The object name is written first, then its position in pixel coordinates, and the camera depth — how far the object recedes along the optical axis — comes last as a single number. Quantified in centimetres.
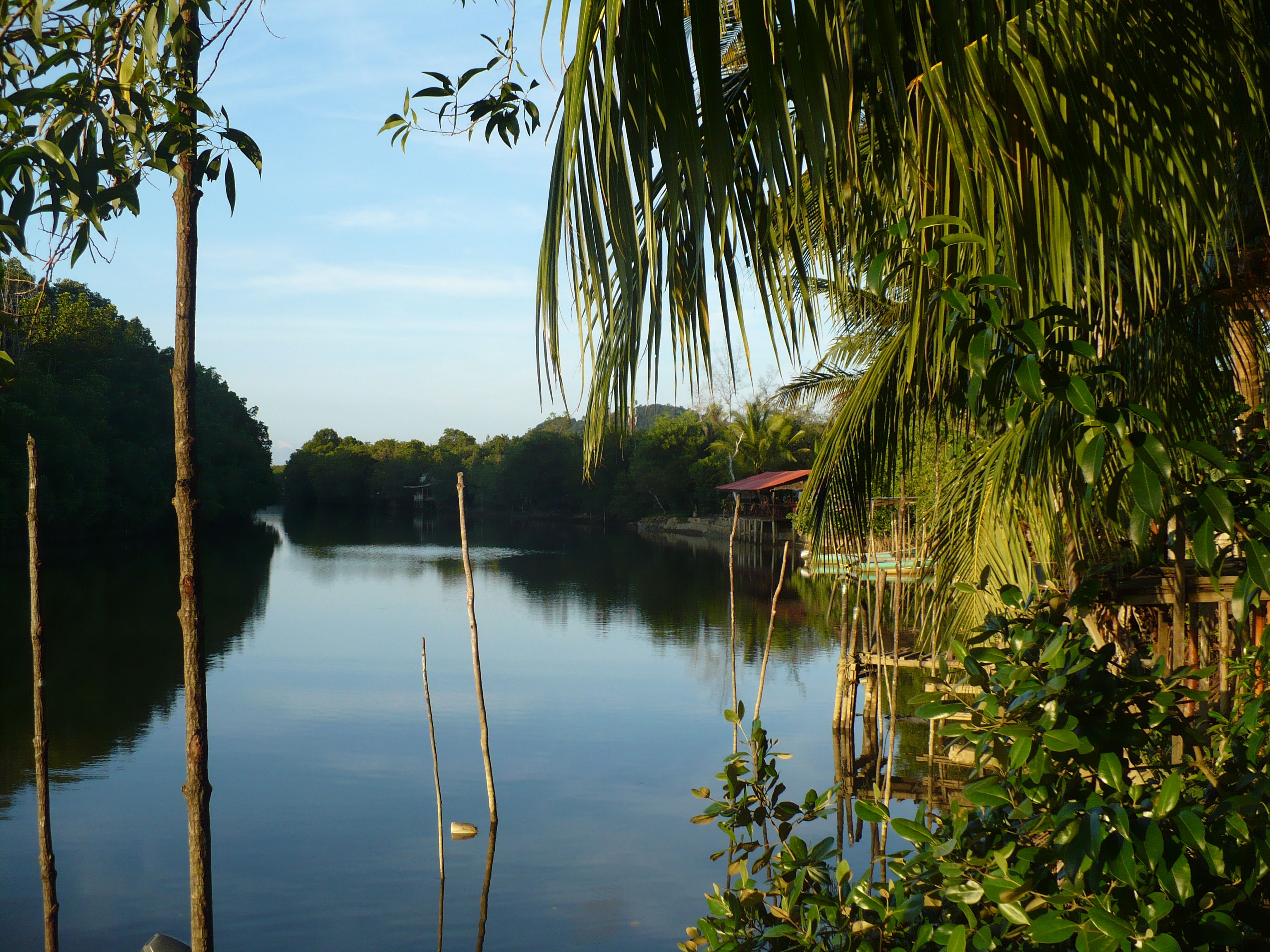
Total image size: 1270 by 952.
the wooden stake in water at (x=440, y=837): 563
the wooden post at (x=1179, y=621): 330
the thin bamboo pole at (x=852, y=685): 791
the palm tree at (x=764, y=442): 3347
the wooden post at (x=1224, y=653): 323
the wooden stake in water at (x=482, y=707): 583
